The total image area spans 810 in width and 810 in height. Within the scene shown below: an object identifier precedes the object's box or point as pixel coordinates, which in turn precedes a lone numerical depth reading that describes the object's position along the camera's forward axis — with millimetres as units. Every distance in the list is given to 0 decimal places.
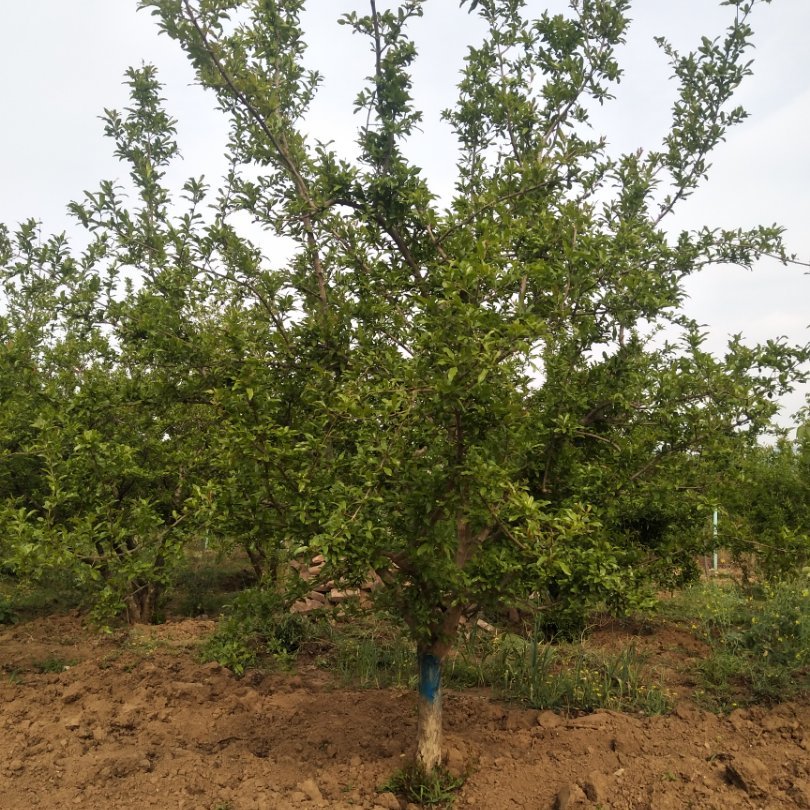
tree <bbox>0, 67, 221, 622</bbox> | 3920
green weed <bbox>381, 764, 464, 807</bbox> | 3758
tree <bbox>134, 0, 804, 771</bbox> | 3027
